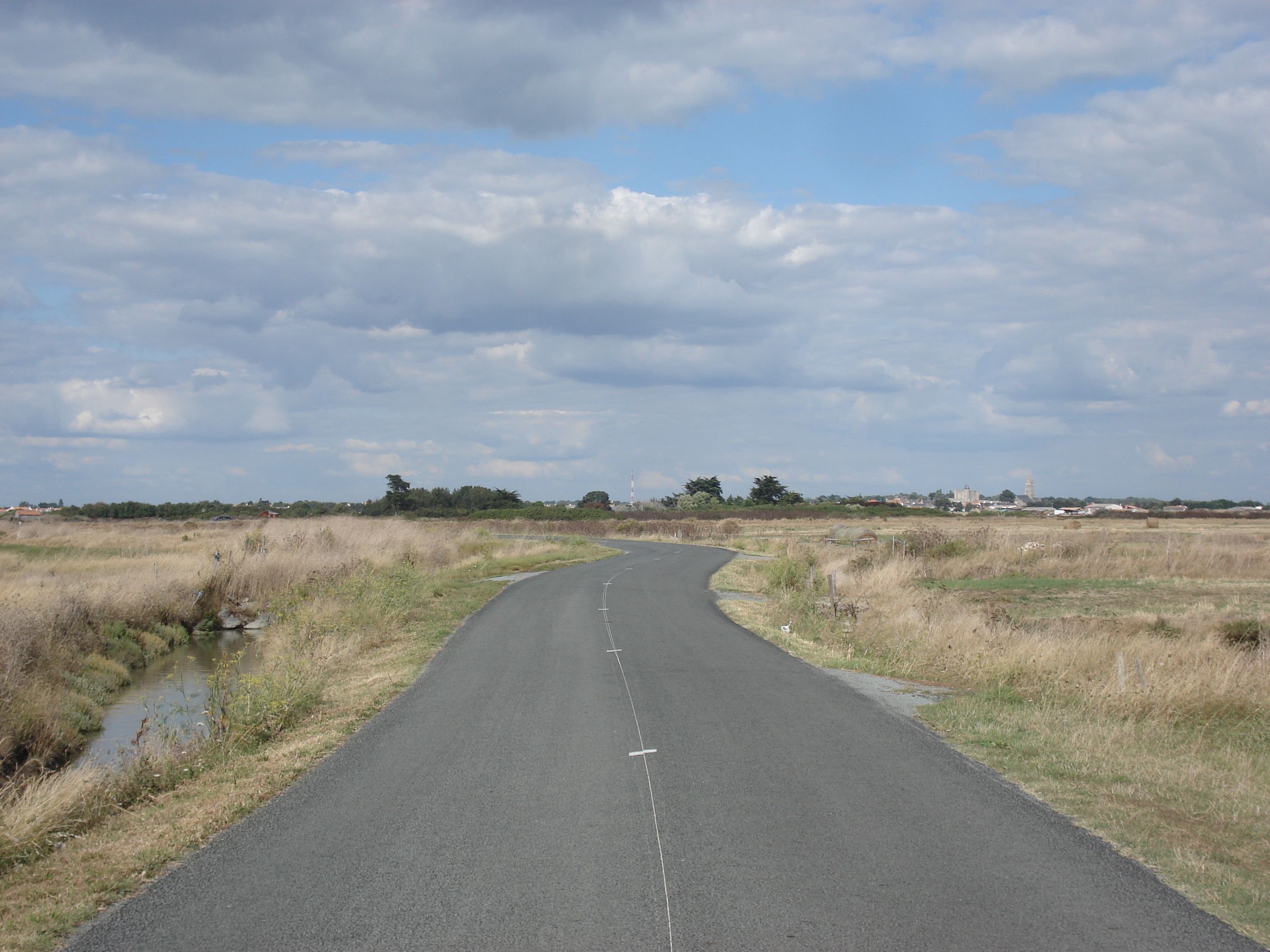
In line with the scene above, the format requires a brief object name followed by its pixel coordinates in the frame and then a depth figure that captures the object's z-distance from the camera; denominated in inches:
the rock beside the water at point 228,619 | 1090.1
